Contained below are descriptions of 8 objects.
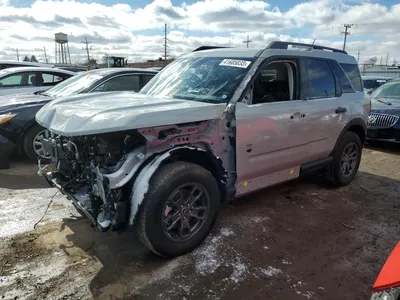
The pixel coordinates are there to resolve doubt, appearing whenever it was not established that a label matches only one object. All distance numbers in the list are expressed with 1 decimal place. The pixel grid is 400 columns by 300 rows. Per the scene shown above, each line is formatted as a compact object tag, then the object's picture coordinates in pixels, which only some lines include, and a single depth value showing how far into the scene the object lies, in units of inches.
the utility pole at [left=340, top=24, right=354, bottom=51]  2165.4
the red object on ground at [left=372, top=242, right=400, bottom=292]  63.7
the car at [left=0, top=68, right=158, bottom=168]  214.7
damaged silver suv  109.1
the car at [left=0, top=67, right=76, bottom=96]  314.8
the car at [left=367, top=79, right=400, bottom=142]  289.1
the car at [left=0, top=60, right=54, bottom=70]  440.4
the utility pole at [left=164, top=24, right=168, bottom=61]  2223.1
